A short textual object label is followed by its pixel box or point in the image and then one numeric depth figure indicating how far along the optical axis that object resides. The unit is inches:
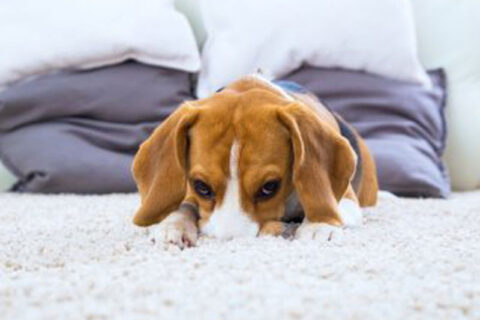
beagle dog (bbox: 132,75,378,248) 61.0
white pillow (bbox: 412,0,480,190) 116.0
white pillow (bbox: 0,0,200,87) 110.7
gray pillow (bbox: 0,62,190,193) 105.3
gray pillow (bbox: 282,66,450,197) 110.0
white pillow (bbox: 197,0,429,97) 112.4
